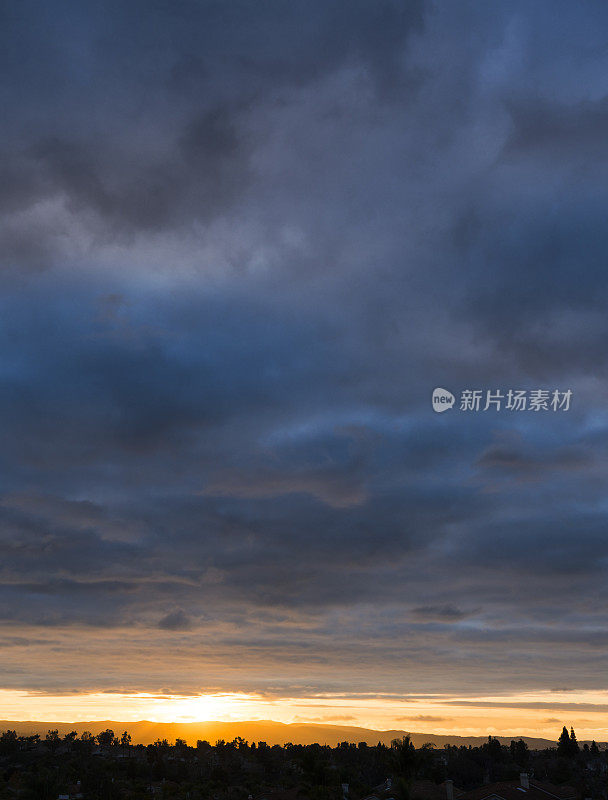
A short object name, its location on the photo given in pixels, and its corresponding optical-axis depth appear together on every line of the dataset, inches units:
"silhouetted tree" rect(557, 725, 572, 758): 6328.7
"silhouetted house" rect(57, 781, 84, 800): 3573.6
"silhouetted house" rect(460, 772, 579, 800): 3107.8
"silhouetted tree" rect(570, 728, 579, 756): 6365.7
